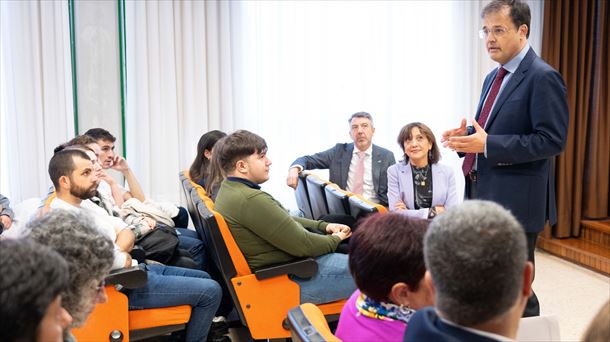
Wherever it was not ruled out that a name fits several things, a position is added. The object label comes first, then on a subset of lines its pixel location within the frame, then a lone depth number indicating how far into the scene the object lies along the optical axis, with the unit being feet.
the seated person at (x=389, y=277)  4.10
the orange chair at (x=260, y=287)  7.59
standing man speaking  6.70
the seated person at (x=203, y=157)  11.48
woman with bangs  10.89
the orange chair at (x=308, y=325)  3.92
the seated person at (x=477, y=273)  2.83
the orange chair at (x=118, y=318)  6.91
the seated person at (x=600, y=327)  3.02
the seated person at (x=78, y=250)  3.72
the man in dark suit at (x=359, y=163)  13.06
